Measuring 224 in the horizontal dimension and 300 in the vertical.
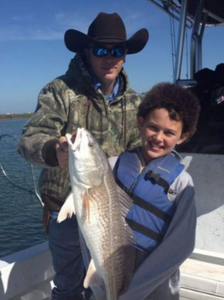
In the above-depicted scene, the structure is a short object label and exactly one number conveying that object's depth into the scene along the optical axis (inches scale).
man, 115.6
